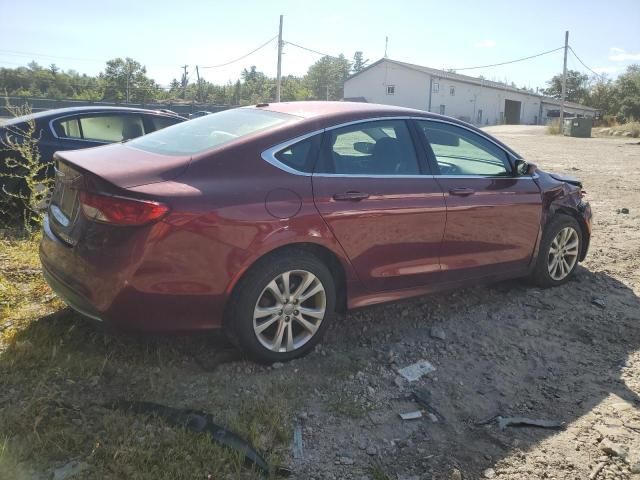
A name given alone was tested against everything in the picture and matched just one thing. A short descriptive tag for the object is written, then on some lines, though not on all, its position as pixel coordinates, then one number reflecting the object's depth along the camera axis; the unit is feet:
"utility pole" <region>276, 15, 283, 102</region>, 115.24
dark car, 20.59
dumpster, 126.62
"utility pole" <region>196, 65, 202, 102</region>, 172.23
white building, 178.50
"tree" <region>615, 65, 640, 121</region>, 178.91
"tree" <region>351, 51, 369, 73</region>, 415.68
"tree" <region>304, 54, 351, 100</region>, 281.76
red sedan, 9.80
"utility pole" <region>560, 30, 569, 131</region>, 149.59
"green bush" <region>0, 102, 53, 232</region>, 19.75
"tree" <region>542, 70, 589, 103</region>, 275.18
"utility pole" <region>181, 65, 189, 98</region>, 177.06
